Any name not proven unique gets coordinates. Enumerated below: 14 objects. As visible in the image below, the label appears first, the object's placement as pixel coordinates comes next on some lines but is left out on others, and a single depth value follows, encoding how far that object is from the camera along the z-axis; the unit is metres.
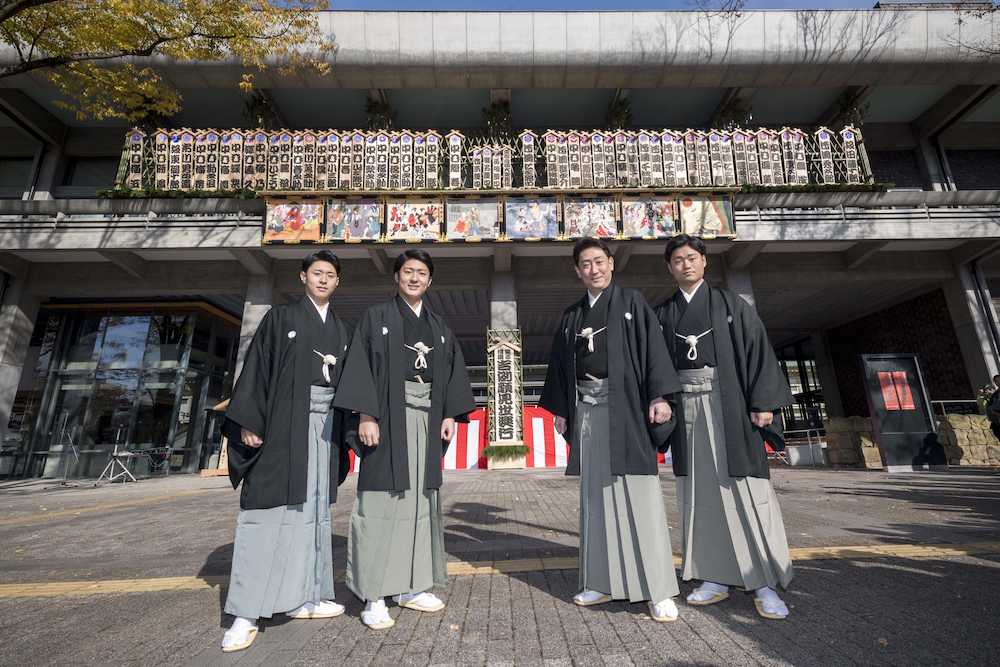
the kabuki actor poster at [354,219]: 11.09
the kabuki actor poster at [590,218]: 11.16
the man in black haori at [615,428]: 2.47
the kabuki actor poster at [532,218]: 11.16
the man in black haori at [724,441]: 2.51
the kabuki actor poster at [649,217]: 11.23
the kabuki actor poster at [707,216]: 11.28
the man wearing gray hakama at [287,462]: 2.35
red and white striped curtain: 11.93
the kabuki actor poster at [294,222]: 11.05
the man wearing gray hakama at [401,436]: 2.51
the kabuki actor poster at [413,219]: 11.12
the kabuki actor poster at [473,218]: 11.16
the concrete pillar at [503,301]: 11.98
